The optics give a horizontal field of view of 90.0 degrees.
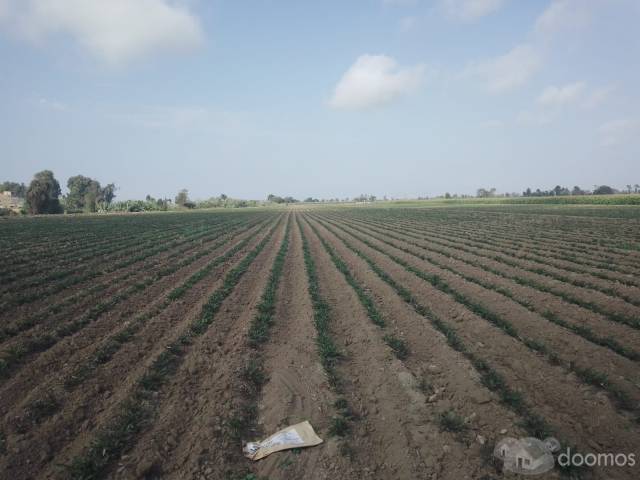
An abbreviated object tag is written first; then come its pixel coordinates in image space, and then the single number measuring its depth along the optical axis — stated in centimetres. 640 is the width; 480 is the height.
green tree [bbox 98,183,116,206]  14418
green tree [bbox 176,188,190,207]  13350
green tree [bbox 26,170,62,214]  8006
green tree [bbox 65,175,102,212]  12350
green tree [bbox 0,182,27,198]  17105
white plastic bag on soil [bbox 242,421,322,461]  408
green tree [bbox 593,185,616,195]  13750
